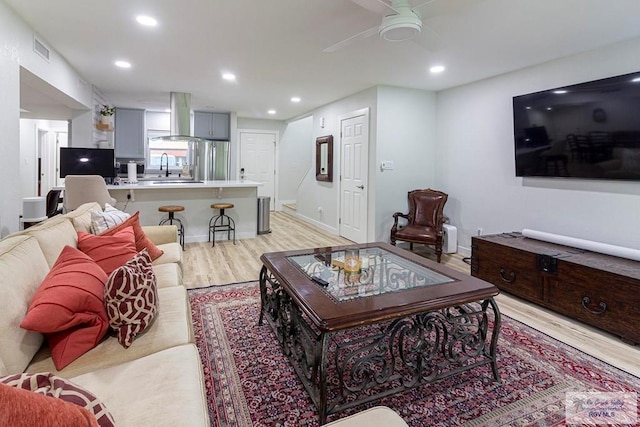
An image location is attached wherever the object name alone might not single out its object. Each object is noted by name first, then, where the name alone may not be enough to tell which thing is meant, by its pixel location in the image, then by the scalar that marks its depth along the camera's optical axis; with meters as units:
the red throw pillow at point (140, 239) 2.51
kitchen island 4.84
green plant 5.45
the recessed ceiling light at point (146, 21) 2.78
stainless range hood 5.50
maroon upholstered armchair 4.35
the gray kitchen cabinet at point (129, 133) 6.92
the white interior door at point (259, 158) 8.48
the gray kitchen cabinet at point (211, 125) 7.37
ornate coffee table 1.61
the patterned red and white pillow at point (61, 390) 0.75
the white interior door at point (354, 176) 5.11
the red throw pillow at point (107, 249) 1.95
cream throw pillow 2.34
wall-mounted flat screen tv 2.91
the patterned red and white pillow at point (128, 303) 1.43
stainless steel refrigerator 7.49
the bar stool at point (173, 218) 4.74
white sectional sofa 1.06
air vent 3.13
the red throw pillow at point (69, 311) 1.20
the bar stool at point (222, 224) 5.33
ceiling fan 2.12
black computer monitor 4.48
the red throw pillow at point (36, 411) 0.58
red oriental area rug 1.63
